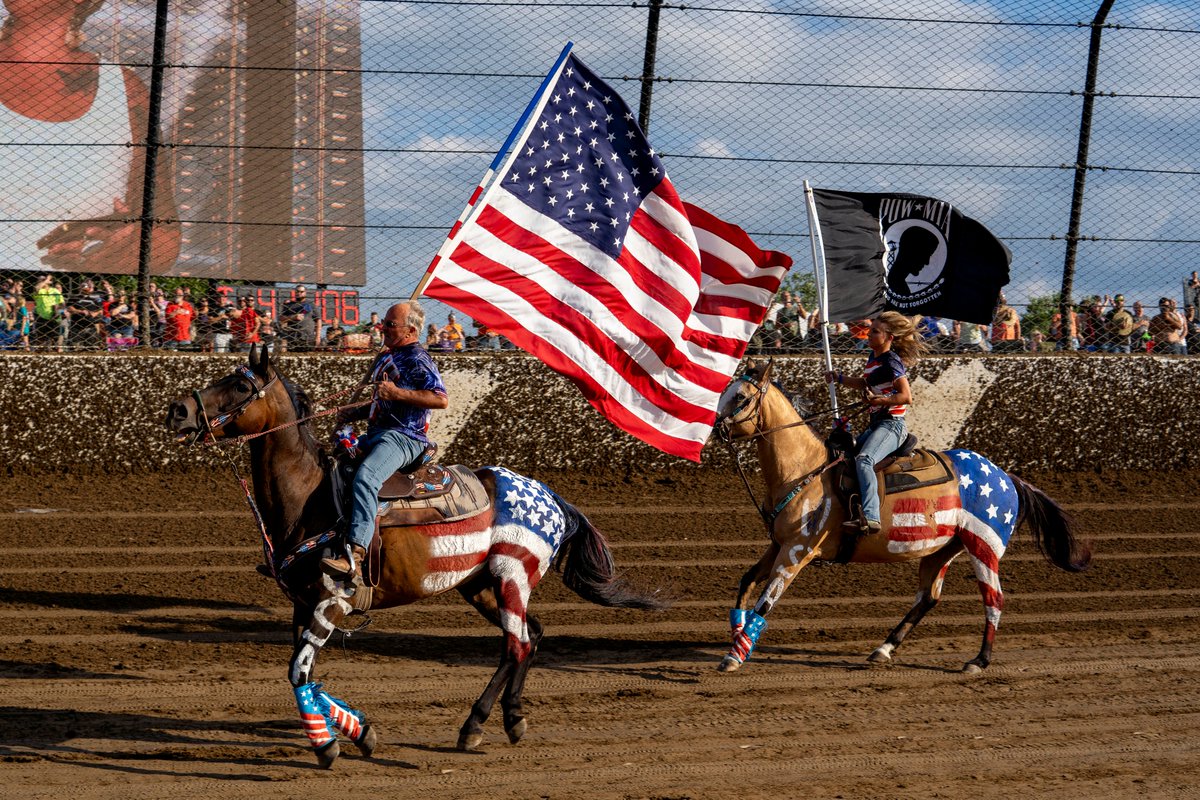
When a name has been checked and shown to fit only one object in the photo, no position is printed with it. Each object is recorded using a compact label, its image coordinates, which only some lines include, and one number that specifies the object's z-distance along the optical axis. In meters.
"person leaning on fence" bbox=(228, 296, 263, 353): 14.25
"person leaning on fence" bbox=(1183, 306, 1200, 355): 16.30
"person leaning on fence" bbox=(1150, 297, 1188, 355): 16.25
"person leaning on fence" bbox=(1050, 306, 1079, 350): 16.08
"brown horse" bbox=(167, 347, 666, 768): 7.00
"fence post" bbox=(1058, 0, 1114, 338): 15.75
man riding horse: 7.22
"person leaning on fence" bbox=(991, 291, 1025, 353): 16.05
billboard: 13.73
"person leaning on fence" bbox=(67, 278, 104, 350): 14.19
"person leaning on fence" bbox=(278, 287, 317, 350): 14.49
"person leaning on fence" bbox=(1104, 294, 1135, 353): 16.31
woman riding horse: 9.34
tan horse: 9.30
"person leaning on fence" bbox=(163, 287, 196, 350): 14.37
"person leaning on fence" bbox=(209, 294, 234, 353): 14.16
